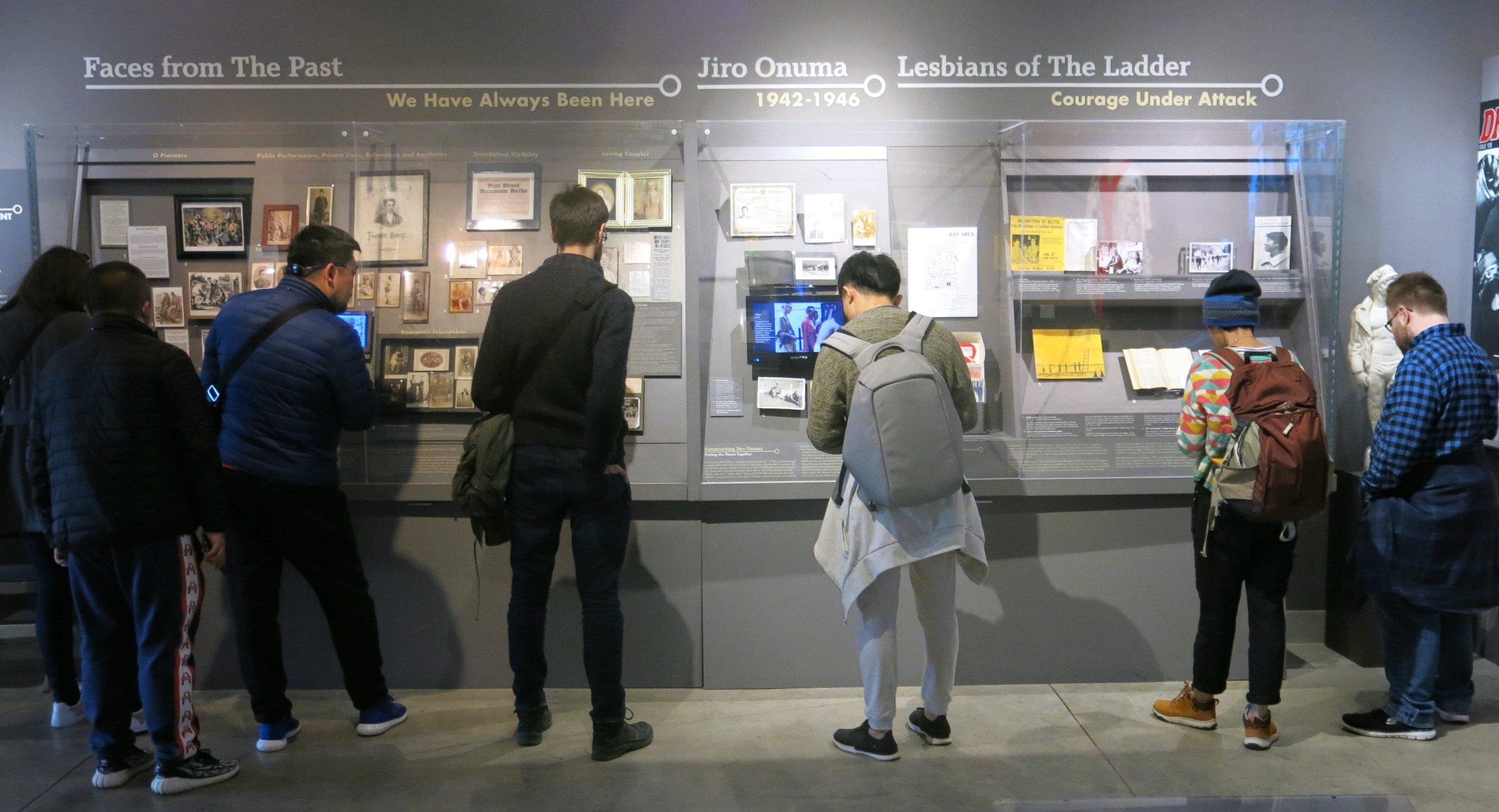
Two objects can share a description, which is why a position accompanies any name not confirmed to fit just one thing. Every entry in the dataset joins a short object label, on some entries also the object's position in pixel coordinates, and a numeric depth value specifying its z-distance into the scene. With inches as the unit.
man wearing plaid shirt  129.7
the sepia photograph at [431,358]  158.6
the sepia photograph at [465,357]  159.0
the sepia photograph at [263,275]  162.2
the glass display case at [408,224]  157.8
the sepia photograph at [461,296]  159.9
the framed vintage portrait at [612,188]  159.8
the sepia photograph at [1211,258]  167.6
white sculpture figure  169.5
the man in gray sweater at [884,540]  124.0
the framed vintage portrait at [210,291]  162.2
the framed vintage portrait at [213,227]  163.3
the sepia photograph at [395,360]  158.1
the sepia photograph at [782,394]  159.0
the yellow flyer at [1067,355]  164.6
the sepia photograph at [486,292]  160.2
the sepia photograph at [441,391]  158.1
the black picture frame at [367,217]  160.1
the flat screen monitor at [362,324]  157.6
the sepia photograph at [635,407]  157.2
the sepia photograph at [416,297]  159.5
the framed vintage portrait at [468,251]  160.9
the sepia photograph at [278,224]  161.9
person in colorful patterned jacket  131.0
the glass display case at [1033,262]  158.6
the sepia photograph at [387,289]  159.8
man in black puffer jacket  116.1
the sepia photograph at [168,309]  163.2
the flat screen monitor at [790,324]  158.1
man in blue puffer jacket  130.9
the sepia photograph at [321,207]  161.2
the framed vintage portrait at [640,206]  159.9
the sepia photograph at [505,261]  160.4
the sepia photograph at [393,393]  157.6
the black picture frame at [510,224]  161.0
